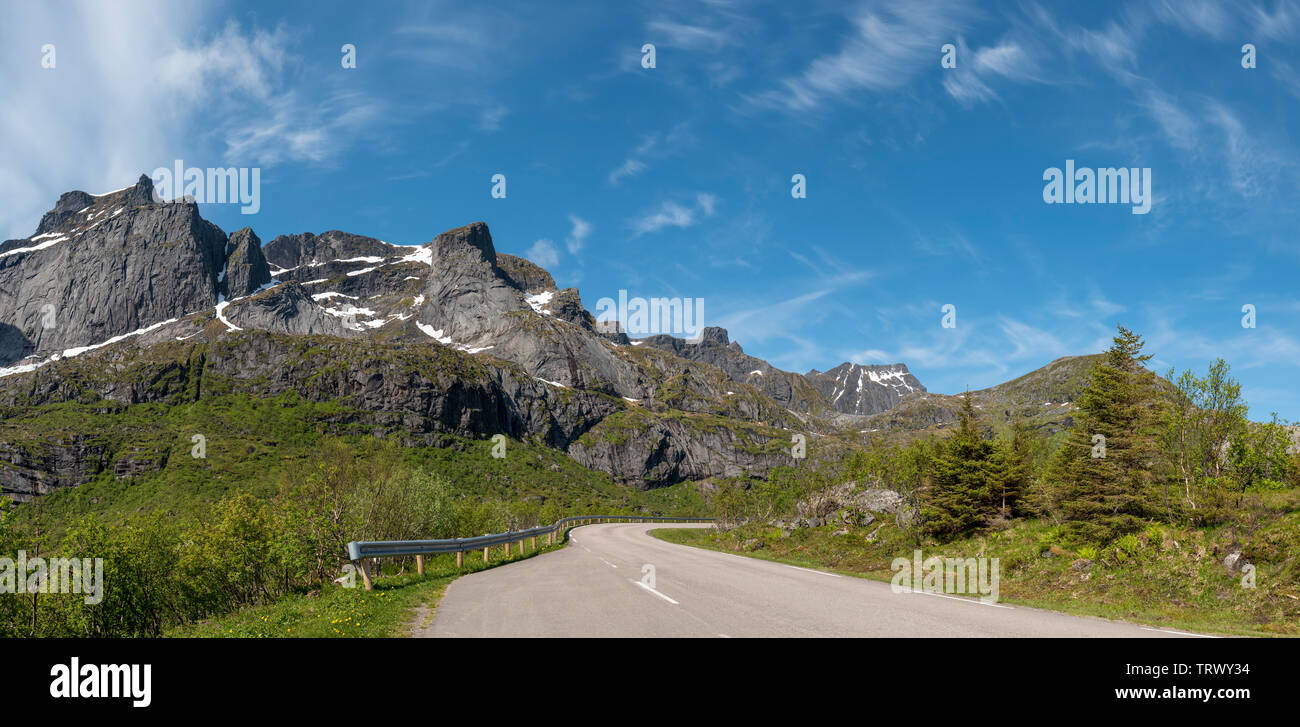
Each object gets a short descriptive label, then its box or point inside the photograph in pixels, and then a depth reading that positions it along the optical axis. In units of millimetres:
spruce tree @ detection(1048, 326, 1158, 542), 17031
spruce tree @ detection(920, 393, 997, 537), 24266
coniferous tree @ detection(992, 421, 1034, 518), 24375
